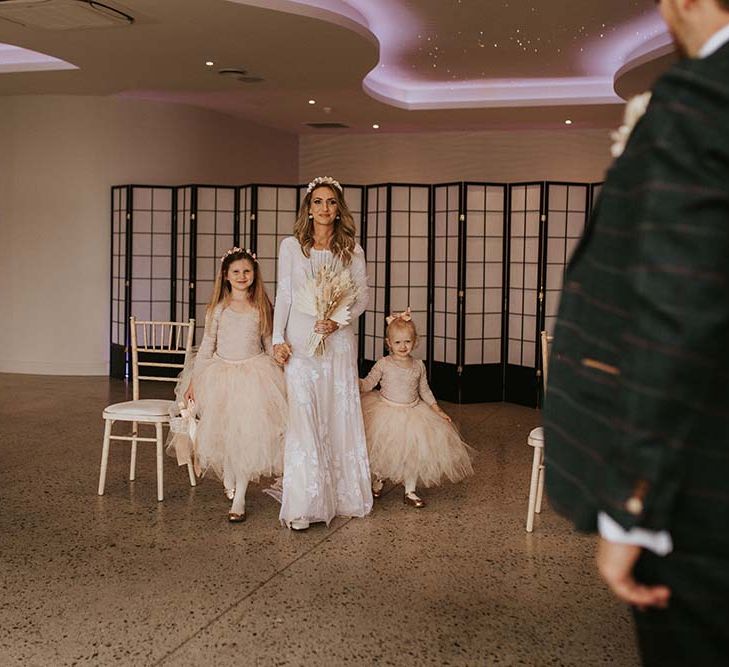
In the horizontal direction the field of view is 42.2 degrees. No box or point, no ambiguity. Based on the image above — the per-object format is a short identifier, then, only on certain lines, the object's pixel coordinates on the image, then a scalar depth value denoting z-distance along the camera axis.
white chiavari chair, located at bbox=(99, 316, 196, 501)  4.74
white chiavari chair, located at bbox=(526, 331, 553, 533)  4.25
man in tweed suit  1.03
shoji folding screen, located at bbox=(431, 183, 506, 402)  8.75
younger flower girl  4.64
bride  4.34
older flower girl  4.39
